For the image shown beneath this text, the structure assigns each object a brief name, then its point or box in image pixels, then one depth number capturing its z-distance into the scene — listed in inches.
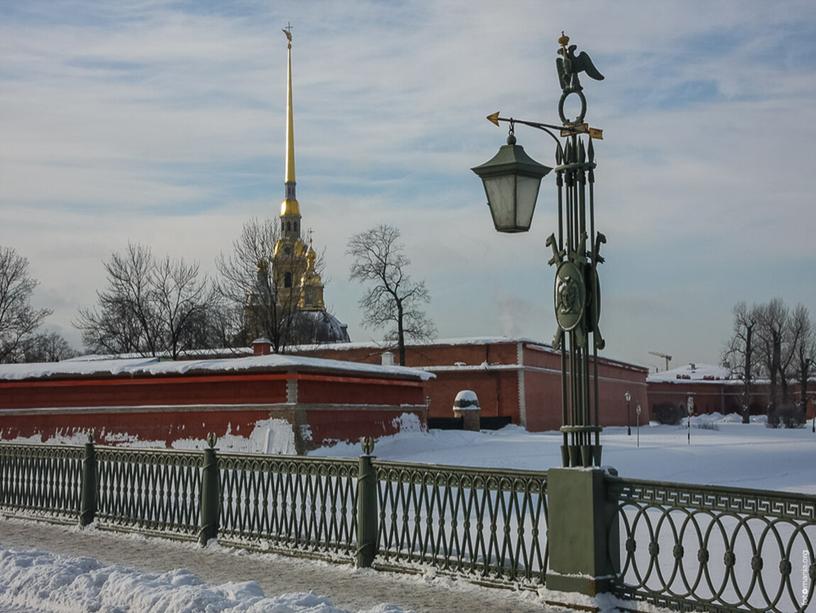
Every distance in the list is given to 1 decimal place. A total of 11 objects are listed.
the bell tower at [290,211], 3312.0
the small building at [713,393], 3065.9
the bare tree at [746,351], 2891.2
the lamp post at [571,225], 335.9
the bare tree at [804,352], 3299.7
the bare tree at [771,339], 2945.4
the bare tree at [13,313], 2263.8
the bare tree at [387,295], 1932.8
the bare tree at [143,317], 2041.1
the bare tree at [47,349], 2380.4
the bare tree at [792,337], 3432.6
